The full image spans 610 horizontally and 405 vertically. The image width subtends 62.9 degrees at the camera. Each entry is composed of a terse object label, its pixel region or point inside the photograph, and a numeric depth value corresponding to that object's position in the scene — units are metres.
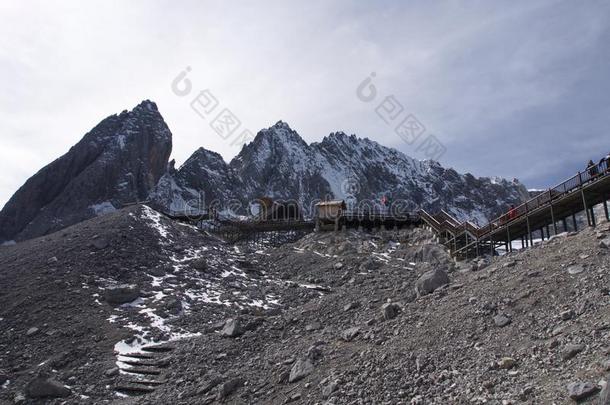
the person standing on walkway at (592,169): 23.47
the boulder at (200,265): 31.41
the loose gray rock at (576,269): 15.21
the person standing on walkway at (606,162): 22.47
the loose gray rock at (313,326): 19.20
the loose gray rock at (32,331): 20.61
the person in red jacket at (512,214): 31.51
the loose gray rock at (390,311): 17.31
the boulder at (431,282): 19.51
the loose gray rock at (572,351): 10.56
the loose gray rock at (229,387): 14.66
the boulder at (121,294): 24.66
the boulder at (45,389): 16.31
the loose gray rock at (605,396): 8.42
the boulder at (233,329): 20.02
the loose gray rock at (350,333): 16.36
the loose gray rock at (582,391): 8.91
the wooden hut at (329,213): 47.94
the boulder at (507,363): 11.11
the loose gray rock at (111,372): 17.73
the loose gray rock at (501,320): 13.41
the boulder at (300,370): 14.35
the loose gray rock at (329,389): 12.58
